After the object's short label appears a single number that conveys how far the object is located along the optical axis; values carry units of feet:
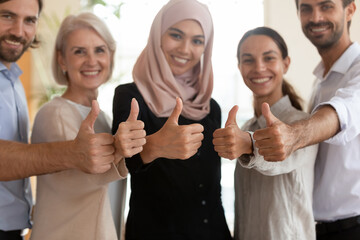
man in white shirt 4.26
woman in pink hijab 5.47
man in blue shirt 4.28
